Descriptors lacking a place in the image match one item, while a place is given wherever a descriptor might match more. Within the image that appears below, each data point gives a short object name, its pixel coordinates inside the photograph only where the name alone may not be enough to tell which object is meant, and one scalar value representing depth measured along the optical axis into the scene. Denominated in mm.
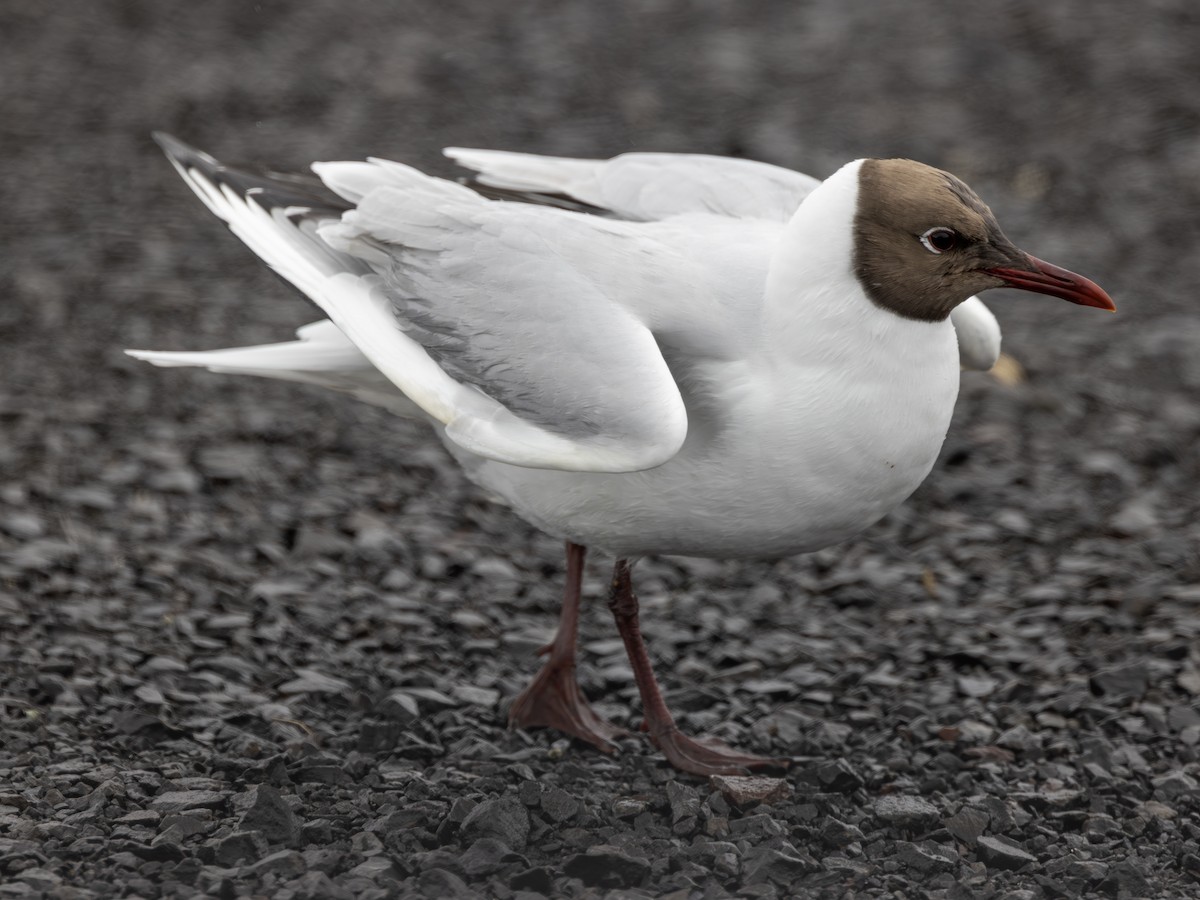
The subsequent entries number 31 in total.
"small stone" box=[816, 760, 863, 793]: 9336
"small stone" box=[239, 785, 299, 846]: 8398
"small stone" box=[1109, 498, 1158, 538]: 12461
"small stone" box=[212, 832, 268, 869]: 8164
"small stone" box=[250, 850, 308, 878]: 8008
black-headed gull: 8211
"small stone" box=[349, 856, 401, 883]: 8031
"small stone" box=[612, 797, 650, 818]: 8898
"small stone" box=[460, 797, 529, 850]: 8484
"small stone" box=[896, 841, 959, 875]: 8445
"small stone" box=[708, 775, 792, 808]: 9102
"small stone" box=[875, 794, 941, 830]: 8906
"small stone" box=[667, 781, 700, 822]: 8891
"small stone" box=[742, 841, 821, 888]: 8266
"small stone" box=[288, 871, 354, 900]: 7773
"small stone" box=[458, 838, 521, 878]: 8148
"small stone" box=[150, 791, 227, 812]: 8633
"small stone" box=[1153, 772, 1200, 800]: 9219
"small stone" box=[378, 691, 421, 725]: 9914
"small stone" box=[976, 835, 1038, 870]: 8477
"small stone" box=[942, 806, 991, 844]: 8781
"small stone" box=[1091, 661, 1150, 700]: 10367
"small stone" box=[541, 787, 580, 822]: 8750
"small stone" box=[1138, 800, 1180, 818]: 9000
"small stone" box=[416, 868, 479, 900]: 7906
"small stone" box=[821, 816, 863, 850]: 8719
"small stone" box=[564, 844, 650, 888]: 8164
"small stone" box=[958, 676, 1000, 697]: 10581
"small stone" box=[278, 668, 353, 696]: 10273
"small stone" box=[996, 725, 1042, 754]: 9820
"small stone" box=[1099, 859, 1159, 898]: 8219
